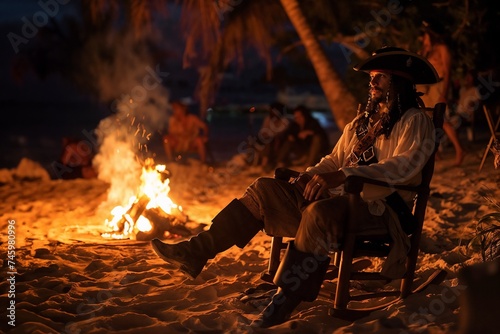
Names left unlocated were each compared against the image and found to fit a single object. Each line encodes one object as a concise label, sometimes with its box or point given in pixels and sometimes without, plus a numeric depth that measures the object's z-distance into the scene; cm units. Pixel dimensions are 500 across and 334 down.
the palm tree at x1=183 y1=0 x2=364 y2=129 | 889
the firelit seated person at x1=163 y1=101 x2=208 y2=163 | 1070
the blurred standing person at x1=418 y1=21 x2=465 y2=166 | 768
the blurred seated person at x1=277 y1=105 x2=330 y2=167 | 980
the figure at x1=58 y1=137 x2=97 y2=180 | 920
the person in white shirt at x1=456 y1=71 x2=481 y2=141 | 995
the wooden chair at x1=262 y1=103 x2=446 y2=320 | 345
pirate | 342
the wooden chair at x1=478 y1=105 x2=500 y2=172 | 675
